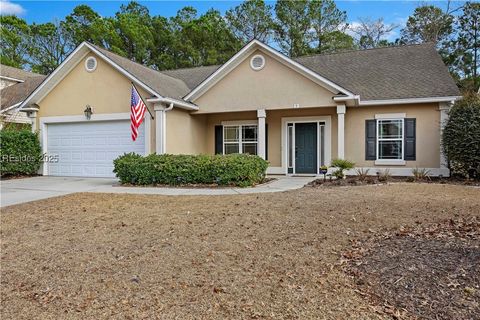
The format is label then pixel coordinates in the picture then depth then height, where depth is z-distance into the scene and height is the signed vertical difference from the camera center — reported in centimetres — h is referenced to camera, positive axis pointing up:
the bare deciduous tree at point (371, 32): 3019 +1067
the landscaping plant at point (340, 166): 1132 -39
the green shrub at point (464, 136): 1066 +54
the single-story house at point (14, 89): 1962 +468
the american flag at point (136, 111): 1207 +155
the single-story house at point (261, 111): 1283 +173
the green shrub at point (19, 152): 1384 +17
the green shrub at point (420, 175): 1160 -74
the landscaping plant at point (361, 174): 1138 -72
